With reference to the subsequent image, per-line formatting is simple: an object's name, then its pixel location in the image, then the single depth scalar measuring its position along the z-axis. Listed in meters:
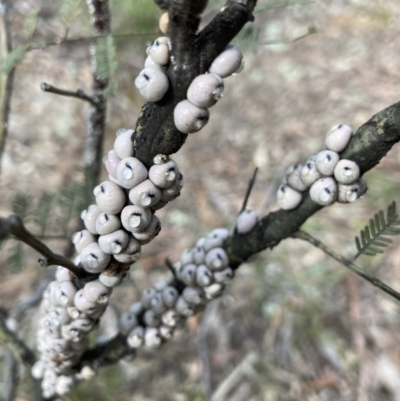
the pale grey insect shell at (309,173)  0.19
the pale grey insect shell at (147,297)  0.22
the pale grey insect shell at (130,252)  0.17
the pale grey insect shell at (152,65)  0.16
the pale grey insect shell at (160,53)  0.15
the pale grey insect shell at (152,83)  0.15
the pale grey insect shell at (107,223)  0.17
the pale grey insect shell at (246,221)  0.21
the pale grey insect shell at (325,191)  0.18
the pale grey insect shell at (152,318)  0.22
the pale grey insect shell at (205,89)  0.15
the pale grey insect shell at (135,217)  0.17
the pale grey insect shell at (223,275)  0.21
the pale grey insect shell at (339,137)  0.18
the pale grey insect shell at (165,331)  0.22
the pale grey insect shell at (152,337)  0.22
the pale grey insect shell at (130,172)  0.16
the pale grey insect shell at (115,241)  0.17
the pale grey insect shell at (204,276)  0.21
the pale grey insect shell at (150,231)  0.17
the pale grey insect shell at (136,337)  0.22
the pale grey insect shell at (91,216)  0.17
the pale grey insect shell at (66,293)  0.19
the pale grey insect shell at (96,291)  0.18
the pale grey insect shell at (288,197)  0.19
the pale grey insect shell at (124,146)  0.17
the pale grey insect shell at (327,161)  0.18
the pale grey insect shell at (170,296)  0.21
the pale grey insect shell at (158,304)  0.22
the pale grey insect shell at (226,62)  0.16
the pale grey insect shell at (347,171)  0.18
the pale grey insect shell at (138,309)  0.23
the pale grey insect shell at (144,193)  0.16
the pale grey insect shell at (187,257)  0.22
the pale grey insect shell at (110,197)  0.17
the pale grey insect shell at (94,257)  0.17
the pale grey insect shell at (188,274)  0.21
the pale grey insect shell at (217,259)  0.21
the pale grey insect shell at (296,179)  0.19
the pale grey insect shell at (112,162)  0.17
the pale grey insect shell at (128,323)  0.22
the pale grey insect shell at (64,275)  0.19
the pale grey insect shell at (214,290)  0.21
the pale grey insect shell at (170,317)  0.22
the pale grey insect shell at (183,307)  0.21
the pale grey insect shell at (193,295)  0.21
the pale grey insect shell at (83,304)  0.19
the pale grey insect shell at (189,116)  0.16
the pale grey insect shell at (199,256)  0.21
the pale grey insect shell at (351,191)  0.19
